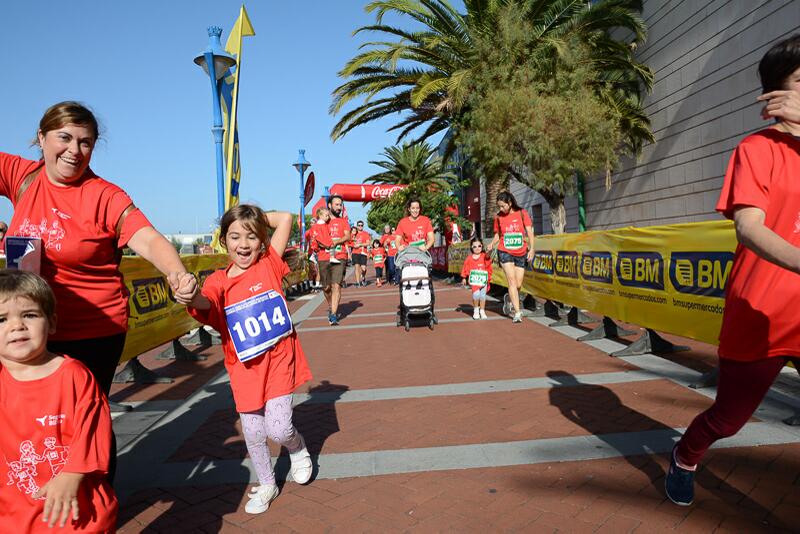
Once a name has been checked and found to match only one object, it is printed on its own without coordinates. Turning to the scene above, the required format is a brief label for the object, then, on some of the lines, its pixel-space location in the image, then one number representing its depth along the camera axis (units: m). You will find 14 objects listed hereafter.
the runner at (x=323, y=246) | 9.64
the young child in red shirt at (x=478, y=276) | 9.71
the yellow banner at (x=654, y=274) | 4.84
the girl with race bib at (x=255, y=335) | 2.91
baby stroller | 8.91
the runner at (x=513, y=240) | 8.65
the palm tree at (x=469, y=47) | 15.84
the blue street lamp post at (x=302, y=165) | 25.53
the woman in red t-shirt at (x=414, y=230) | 9.41
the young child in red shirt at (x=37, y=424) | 1.78
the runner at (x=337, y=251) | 9.49
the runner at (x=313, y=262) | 16.73
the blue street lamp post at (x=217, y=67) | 9.77
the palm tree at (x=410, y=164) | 35.44
